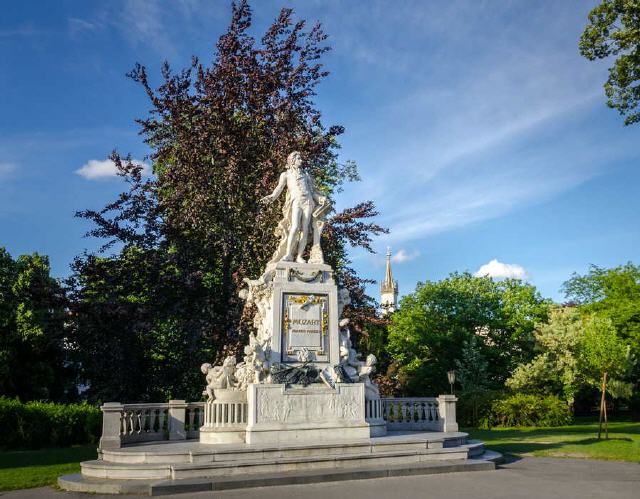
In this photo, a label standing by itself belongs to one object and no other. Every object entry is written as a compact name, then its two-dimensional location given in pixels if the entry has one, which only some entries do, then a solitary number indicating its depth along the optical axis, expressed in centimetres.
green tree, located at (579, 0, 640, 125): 1606
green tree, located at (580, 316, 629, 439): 1928
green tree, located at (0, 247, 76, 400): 2859
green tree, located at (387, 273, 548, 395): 3853
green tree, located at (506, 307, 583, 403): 3491
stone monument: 1262
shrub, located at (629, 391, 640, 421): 3834
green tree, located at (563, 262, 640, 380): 3935
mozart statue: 1485
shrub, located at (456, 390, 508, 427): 2883
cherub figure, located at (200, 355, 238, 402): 1352
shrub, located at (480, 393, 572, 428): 2803
